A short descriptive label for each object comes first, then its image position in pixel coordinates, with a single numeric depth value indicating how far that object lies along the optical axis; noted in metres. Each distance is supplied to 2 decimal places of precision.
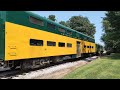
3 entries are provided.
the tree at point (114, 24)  14.05
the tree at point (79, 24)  37.85
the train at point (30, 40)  5.12
